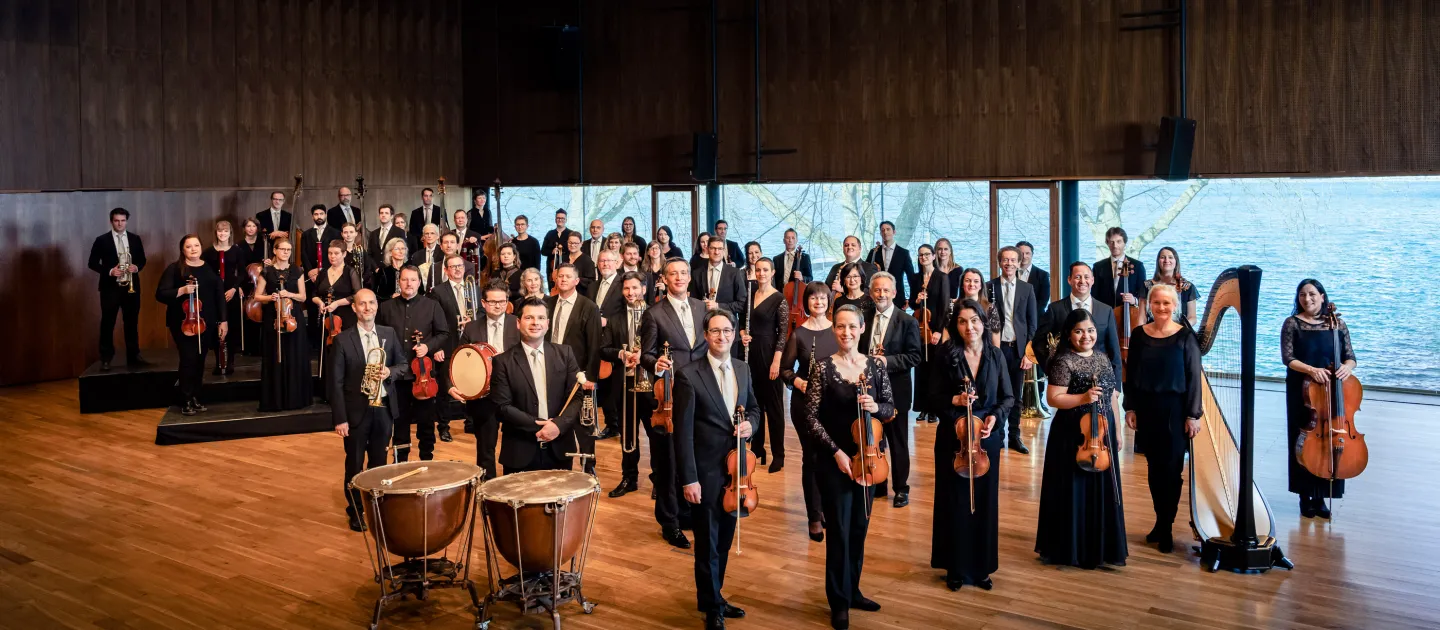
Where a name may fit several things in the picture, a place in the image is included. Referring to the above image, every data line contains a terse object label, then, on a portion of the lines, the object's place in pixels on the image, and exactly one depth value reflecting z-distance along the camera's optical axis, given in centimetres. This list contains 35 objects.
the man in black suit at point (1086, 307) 653
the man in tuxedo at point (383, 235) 1063
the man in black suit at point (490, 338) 595
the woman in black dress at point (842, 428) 486
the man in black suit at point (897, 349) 651
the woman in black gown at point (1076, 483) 552
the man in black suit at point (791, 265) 989
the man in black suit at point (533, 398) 542
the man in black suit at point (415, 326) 677
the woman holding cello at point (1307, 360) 627
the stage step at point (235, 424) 879
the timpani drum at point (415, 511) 491
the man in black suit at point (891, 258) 969
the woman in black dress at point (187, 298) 908
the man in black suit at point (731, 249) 1100
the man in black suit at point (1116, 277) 823
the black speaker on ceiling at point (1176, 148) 960
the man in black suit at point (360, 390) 614
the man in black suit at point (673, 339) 613
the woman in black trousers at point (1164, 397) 572
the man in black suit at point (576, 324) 664
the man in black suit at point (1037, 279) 883
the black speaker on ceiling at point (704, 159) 1252
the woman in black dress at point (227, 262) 997
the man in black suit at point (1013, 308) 797
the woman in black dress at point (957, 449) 543
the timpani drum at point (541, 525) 476
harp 548
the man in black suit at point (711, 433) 479
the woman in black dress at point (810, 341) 573
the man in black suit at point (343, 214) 1170
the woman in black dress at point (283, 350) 868
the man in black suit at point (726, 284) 777
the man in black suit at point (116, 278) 1029
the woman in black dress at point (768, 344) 727
